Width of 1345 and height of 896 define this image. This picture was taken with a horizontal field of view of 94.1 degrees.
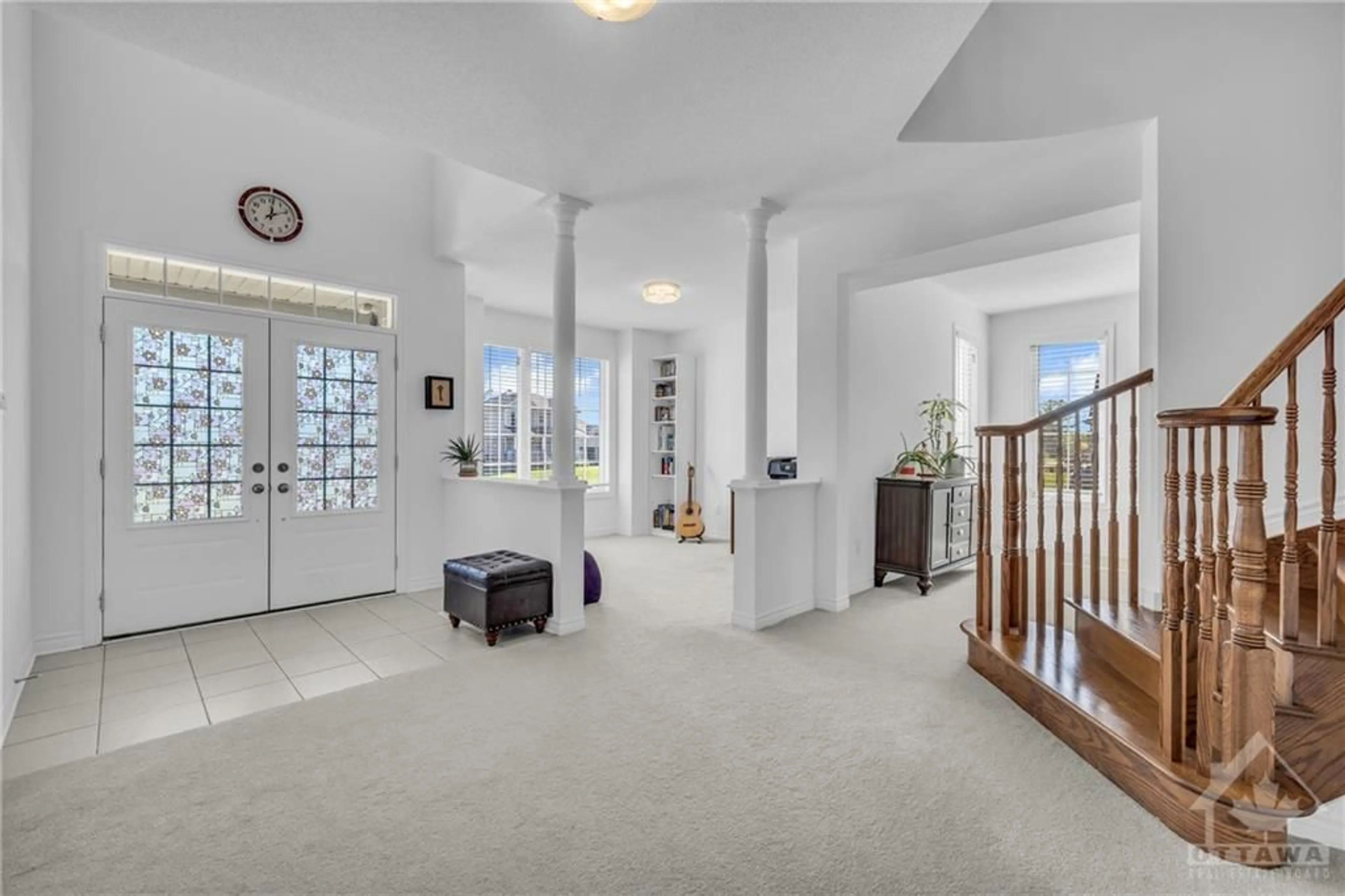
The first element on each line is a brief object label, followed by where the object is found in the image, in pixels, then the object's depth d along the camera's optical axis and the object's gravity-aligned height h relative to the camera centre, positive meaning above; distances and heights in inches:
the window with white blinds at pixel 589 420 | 296.5 +12.5
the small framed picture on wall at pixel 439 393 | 191.2 +16.1
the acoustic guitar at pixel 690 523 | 280.5 -34.1
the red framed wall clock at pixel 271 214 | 160.1 +60.2
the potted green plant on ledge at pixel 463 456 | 193.3 -3.2
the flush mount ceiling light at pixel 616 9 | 78.1 +55.3
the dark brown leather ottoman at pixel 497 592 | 140.0 -33.8
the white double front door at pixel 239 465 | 144.9 -5.3
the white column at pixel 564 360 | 152.0 +21.2
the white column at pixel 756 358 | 154.4 +22.2
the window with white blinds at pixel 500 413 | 256.2 +13.8
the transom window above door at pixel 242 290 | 147.6 +40.3
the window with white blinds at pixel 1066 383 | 252.4 +27.2
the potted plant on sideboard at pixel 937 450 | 199.6 -0.6
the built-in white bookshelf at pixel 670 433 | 296.2 +6.6
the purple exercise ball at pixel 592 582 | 172.2 -37.7
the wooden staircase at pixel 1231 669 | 64.7 -25.9
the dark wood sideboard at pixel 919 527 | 183.6 -24.0
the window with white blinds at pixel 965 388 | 248.5 +24.4
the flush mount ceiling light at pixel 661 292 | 209.8 +52.3
